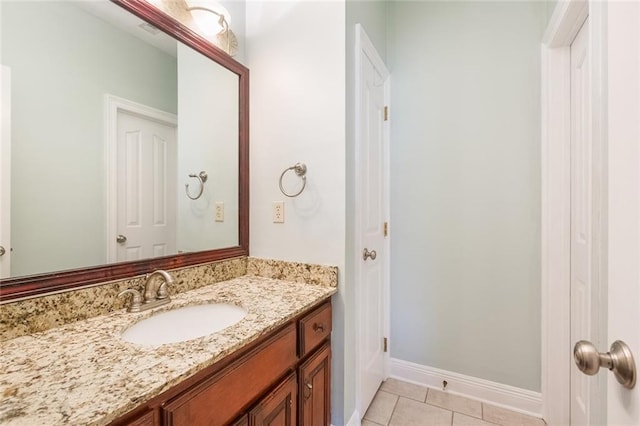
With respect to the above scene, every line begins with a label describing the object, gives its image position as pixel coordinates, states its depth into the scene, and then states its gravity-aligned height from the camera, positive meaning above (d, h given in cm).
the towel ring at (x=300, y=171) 142 +20
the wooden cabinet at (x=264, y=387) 64 -51
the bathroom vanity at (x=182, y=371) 54 -36
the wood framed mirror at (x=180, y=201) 85 -3
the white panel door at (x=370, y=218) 148 -4
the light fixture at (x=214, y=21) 130 +91
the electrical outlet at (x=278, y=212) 149 -1
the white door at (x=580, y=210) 127 +1
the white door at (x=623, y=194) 47 +3
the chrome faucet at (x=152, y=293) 101 -31
